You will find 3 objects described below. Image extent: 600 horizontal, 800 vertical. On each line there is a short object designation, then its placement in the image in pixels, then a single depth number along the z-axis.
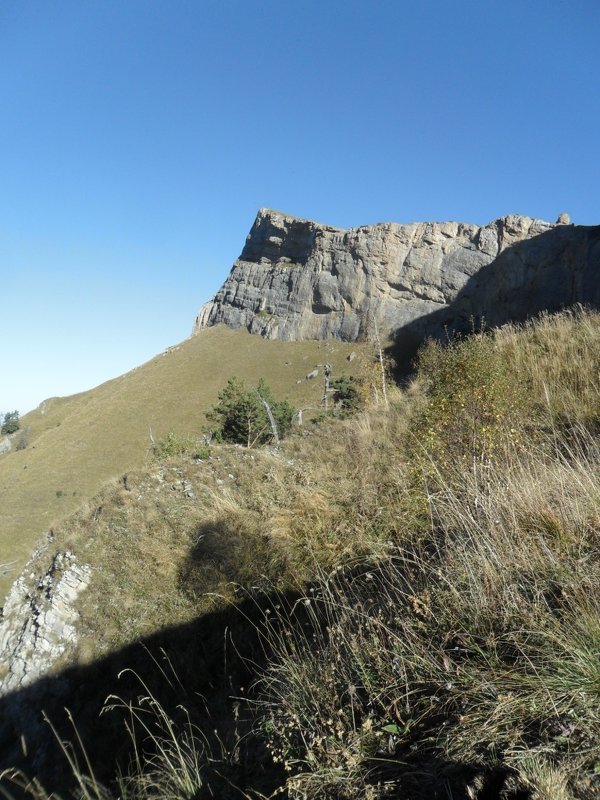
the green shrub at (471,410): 4.52
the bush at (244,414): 22.83
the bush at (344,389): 43.59
